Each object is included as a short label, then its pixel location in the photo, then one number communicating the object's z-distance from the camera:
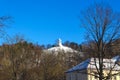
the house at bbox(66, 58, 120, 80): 41.05
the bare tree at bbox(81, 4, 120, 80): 30.61
